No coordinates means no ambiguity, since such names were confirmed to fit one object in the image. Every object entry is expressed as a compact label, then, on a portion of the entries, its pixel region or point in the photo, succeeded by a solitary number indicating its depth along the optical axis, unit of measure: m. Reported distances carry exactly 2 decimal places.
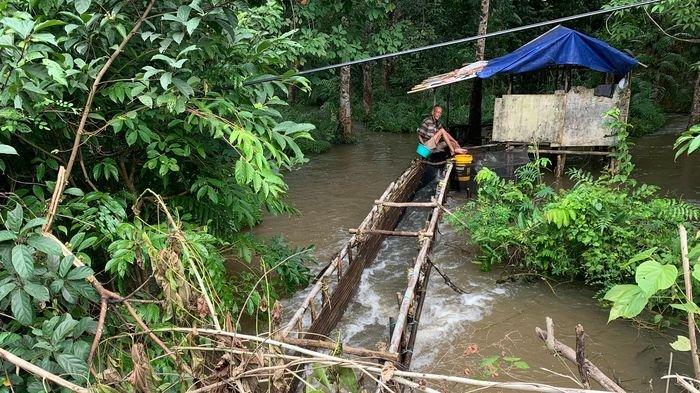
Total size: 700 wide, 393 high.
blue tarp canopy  8.01
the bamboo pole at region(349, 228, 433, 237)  4.92
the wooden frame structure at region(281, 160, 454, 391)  3.11
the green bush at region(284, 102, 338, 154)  14.18
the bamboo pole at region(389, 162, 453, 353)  2.99
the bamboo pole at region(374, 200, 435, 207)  5.64
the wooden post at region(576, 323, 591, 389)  1.75
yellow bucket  8.26
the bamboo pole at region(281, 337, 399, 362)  2.30
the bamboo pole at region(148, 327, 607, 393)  1.47
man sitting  8.65
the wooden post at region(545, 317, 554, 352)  1.94
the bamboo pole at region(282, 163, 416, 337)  3.17
